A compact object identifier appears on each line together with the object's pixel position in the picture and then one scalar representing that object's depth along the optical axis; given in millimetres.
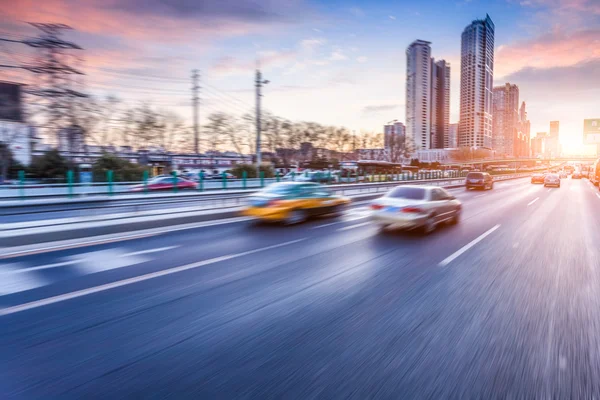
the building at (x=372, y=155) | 104819
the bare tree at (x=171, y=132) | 53625
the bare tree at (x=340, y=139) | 80875
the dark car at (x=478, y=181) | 32375
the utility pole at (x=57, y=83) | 37938
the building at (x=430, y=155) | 188150
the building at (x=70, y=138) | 38972
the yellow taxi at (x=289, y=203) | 11562
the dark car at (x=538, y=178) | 43328
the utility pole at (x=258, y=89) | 34781
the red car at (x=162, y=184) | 27438
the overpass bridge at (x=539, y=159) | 141125
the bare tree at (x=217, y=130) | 59531
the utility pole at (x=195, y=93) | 43816
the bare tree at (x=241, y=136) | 61562
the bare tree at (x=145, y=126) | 51531
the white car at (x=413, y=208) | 9703
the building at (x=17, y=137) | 37156
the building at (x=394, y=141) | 95062
